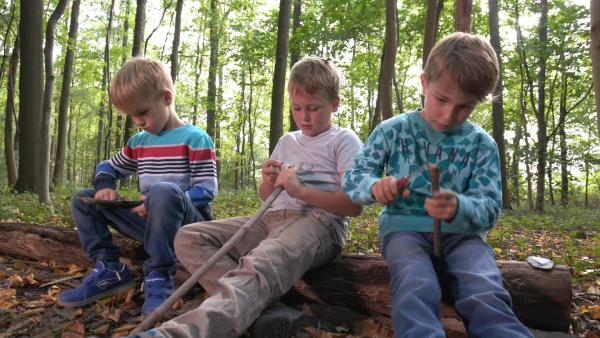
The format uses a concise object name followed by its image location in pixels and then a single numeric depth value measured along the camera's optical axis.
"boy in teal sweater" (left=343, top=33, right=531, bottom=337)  1.69
